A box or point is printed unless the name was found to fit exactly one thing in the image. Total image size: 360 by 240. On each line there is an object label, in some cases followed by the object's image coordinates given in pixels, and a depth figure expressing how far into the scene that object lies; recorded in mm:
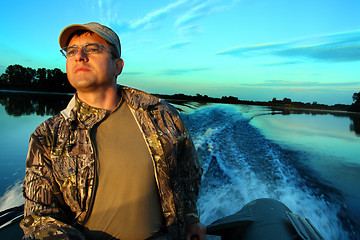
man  1363
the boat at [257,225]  1823
